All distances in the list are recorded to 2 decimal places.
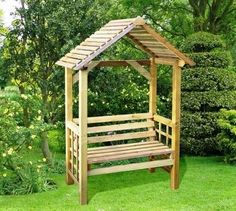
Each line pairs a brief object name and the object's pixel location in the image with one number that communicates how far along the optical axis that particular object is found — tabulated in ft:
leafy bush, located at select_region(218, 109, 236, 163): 28.73
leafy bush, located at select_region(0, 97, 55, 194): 23.65
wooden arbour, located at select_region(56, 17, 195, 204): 21.61
